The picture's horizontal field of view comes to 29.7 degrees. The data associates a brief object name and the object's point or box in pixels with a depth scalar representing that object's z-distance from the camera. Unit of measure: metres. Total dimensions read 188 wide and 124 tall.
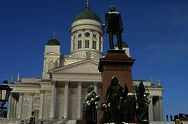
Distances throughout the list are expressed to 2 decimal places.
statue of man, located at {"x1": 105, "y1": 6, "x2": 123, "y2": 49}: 16.47
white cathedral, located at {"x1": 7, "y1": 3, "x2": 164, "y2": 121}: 70.81
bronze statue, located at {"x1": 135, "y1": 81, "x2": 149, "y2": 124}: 14.49
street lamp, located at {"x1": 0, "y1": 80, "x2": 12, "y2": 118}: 13.38
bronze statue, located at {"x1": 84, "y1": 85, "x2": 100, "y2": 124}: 14.99
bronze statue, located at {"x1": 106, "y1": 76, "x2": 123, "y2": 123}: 13.93
